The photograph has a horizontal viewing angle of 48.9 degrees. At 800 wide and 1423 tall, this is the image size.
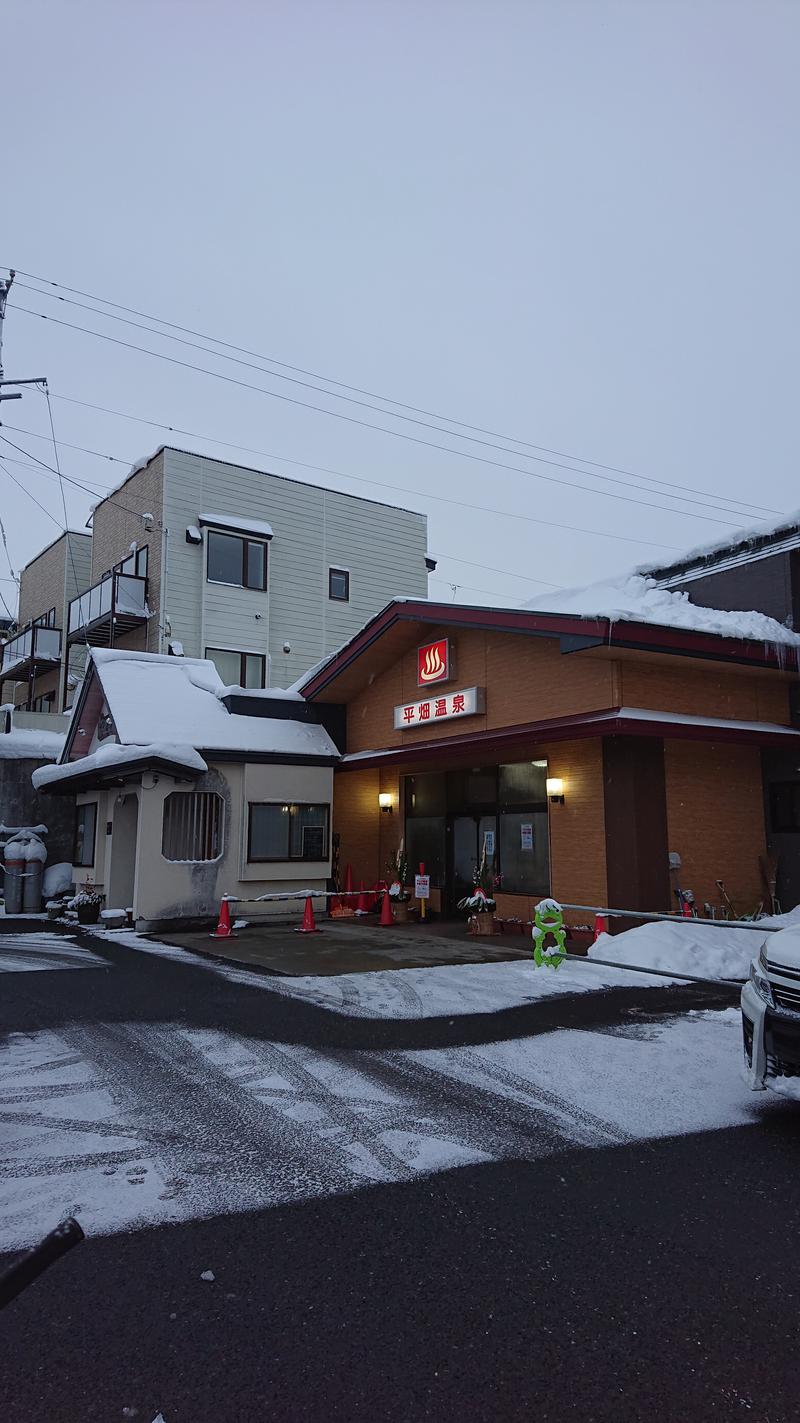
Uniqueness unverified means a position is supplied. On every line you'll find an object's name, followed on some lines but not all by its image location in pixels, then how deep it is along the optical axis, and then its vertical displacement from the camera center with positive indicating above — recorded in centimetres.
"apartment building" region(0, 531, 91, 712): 3066 +723
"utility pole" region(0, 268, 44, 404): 1539 +963
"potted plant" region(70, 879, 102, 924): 1778 -132
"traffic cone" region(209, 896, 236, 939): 1561 -154
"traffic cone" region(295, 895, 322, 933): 1603 -151
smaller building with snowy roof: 1678 +112
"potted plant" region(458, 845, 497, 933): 1575 -120
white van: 499 -102
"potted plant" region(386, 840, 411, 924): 1814 -104
